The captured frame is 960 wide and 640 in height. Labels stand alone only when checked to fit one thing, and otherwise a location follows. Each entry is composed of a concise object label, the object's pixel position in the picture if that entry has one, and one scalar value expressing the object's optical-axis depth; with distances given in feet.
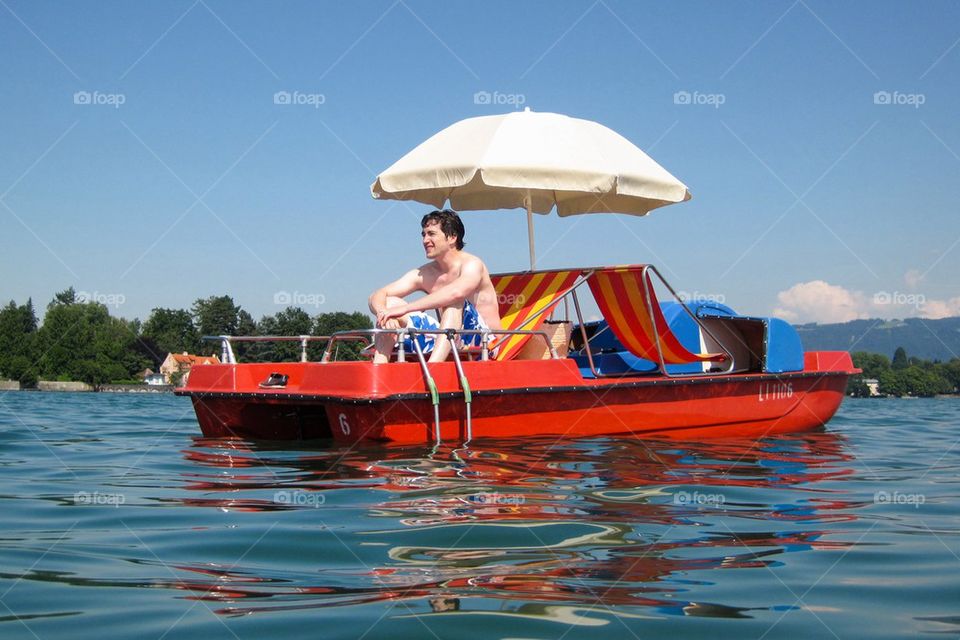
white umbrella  30.94
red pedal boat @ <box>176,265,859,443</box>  25.07
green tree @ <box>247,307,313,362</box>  203.69
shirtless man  27.09
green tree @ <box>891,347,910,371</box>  231.87
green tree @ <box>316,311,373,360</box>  192.75
